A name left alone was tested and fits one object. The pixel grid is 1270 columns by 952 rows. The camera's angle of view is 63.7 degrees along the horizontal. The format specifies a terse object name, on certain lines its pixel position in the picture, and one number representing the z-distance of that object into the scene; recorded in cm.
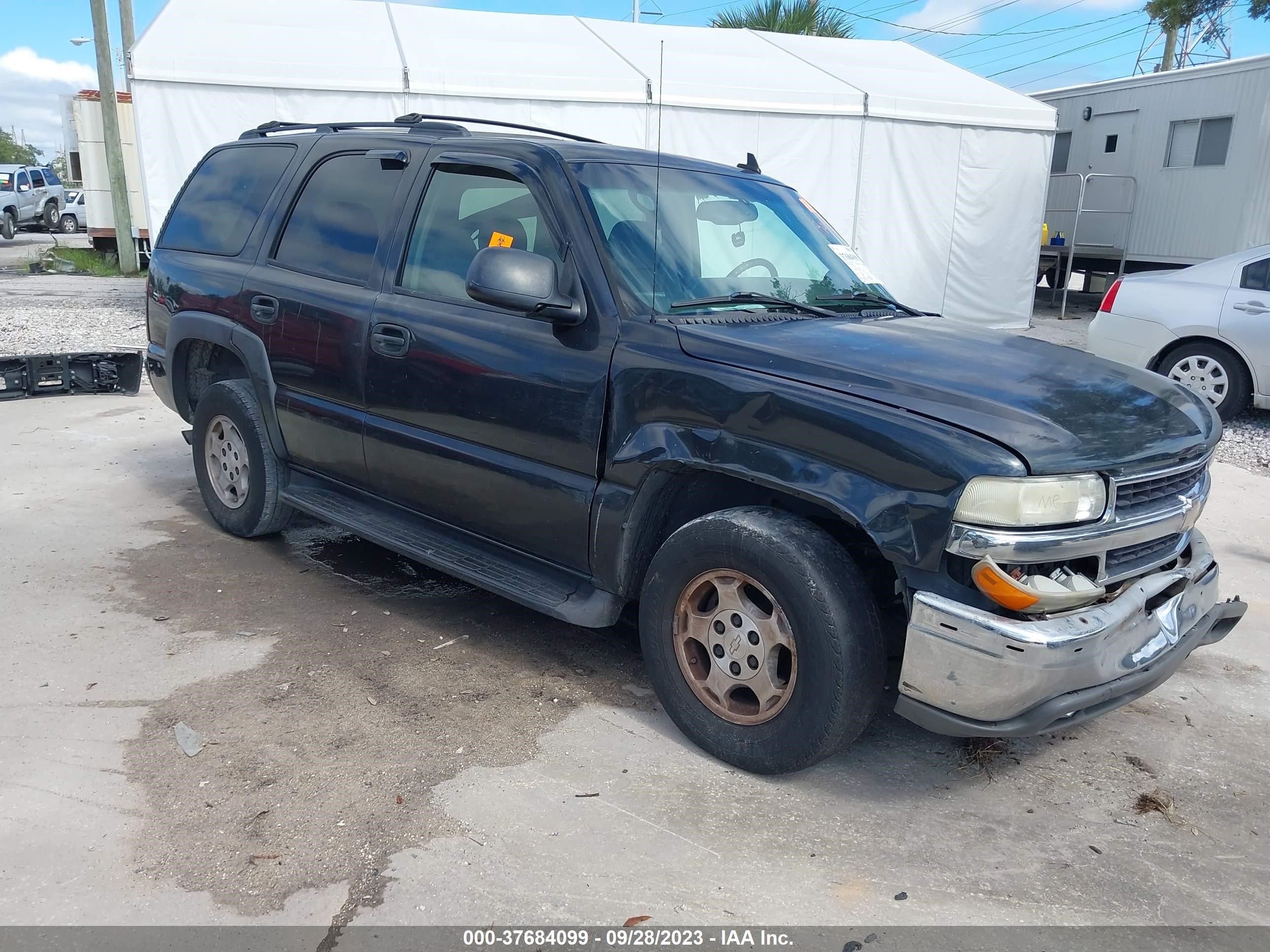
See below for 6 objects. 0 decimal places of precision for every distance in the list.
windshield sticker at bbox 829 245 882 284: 418
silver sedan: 836
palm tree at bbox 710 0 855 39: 2086
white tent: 1210
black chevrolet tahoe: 266
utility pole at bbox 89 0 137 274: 1819
